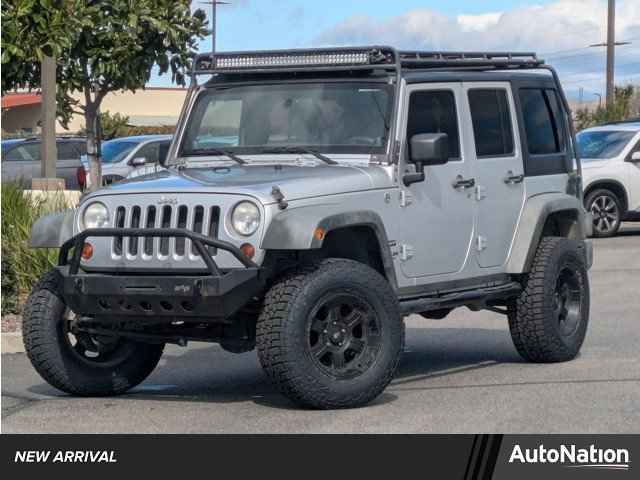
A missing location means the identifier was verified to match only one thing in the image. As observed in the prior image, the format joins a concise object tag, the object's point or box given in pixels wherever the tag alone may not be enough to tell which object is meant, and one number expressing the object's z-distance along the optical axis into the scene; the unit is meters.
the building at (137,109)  64.44
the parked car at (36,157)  26.16
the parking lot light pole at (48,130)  17.27
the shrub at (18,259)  13.60
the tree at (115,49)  16.05
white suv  22.53
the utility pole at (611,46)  46.69
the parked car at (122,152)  25.33
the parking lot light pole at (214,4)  66.77
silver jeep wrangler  8.50
